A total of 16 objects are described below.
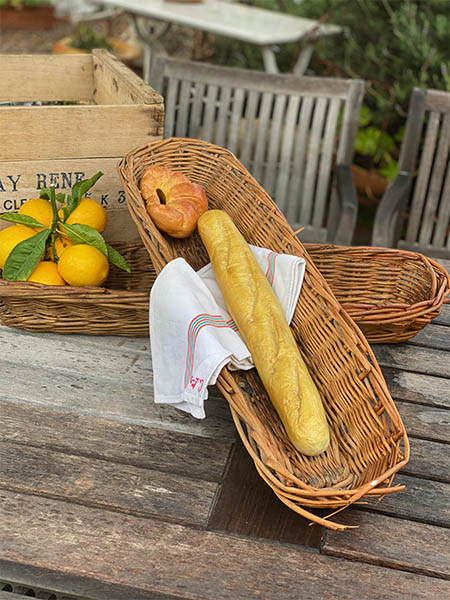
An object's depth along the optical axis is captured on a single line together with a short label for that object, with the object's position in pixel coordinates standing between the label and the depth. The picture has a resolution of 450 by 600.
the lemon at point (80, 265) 1.12
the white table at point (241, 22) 3.52
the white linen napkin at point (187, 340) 0.91
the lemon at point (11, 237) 1.14
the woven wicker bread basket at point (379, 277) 1.20
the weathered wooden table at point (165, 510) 0.74
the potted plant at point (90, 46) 4.88
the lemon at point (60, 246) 1.17
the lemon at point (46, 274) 1.13
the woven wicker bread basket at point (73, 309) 1.09
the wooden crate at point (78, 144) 1.26
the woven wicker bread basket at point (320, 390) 0.79
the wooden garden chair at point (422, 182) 1.83
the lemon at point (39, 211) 1.18
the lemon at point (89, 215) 1.18
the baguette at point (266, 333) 0.85
